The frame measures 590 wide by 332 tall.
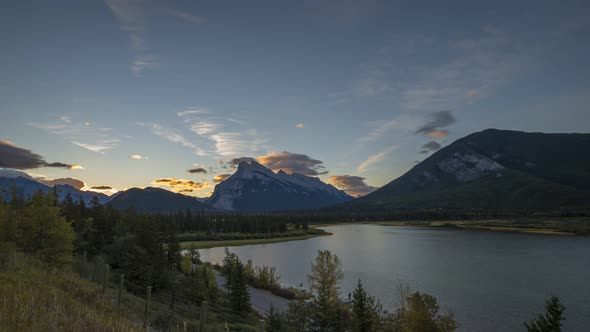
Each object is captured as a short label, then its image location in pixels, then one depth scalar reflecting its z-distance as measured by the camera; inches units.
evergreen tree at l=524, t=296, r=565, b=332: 1112.8
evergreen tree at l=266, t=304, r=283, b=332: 1254.2
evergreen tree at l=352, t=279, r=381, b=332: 1373.0
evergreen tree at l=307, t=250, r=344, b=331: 1536.7
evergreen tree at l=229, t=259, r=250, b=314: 1705.2
